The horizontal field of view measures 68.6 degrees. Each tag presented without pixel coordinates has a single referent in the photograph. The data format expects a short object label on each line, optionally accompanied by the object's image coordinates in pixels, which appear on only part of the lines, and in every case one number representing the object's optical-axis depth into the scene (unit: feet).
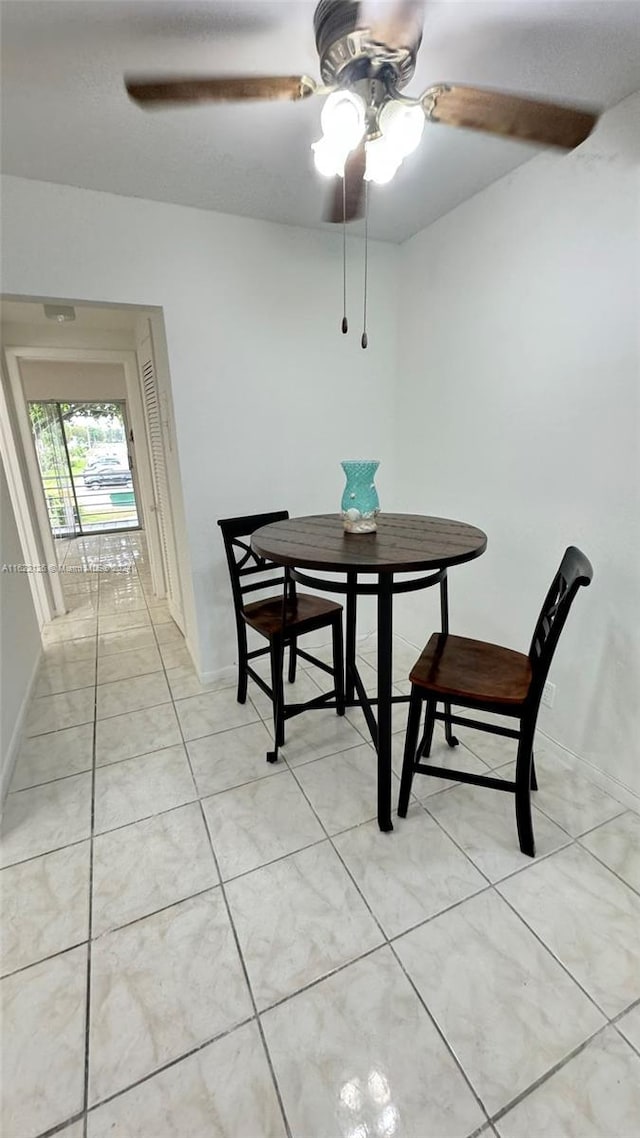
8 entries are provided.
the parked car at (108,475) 25.23
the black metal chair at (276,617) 6.77
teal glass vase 6.00
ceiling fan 3.37
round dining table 4.77
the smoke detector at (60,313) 9.21
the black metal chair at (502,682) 4.76
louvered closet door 9.50
